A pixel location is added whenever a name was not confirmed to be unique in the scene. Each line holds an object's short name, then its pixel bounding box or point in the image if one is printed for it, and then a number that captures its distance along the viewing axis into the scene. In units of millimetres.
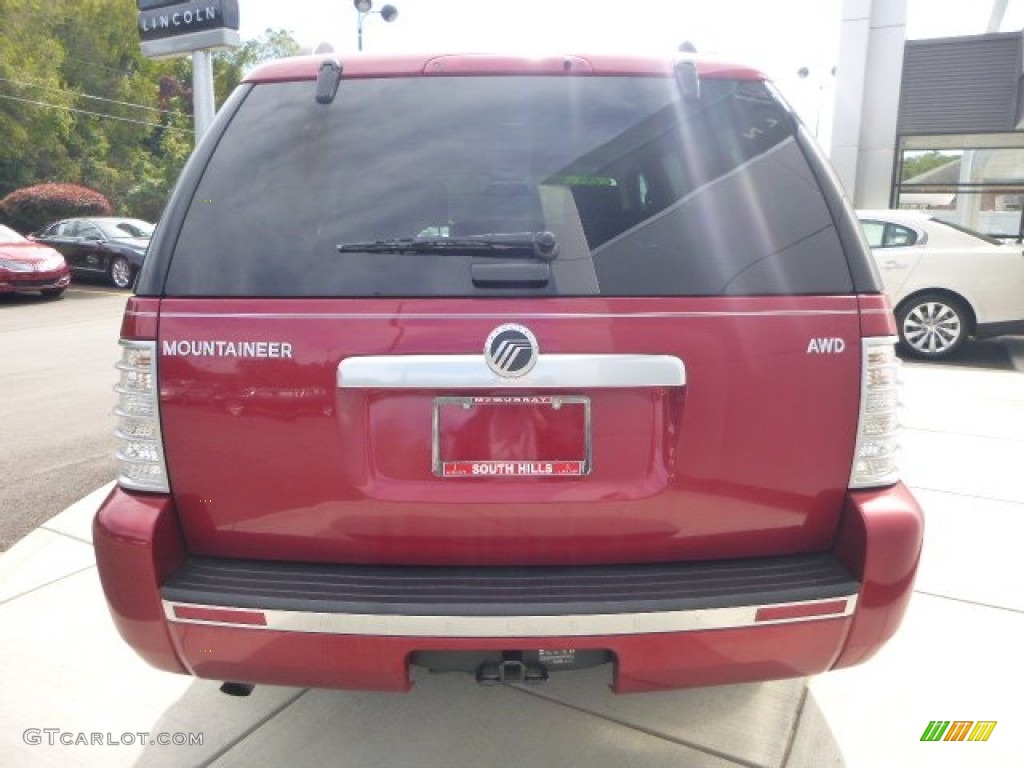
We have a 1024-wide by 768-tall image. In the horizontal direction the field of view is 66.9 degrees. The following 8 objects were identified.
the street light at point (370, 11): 17359
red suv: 1792
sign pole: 7082
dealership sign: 7066
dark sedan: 15820
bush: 23641
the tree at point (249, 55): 43156
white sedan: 8250
